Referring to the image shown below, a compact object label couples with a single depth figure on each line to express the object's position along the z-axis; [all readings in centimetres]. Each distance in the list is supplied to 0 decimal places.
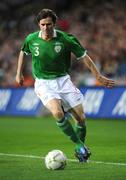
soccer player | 2053
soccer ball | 1864
